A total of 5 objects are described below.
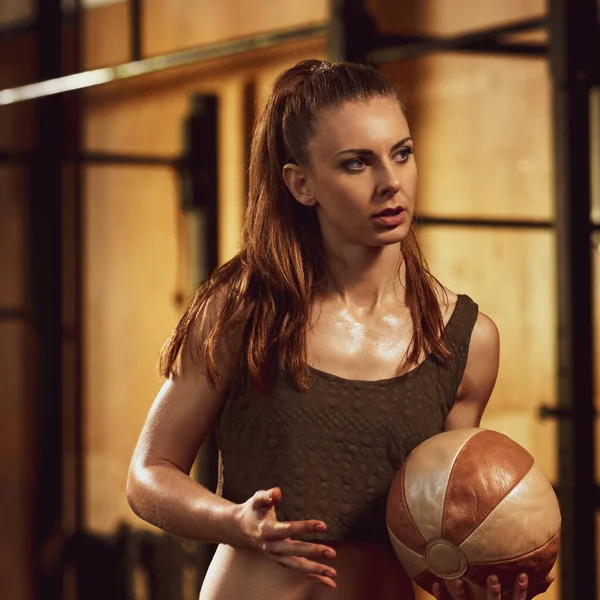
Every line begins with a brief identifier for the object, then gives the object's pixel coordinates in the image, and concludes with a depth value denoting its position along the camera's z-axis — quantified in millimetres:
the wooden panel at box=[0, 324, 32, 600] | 8326
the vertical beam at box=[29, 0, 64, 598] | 8010
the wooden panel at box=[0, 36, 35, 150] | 8268
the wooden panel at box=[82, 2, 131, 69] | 7770
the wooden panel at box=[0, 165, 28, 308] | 8256
